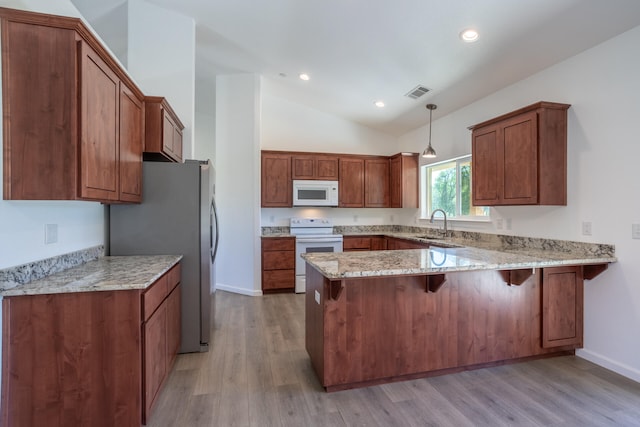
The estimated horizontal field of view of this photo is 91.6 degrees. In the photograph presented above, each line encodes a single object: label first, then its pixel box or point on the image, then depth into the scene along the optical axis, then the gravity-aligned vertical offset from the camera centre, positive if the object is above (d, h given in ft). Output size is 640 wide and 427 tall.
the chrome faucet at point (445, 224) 14.57 -0.53
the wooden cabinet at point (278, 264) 15.75 -2.59
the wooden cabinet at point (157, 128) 8.79 +2.42
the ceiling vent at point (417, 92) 12.51 +5.04
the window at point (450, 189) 13.85 +1.19
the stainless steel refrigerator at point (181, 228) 8.71 -0.45
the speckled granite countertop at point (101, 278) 5.20 -1.24
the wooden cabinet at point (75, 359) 5.09 -2.52
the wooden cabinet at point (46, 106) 5.11 +1.80
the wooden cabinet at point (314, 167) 16.96 +2.56
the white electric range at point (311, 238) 15.94 -1.32
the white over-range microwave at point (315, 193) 16.90 +1.10
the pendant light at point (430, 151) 13.19 +2.65
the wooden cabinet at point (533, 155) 8.95 +1.75
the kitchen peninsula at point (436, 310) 7.02 -2.42
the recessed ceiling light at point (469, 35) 8.57 +5.01
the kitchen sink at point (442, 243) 11.80 -1.18
